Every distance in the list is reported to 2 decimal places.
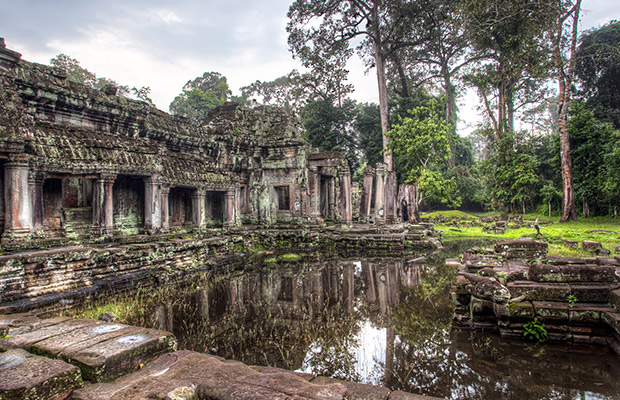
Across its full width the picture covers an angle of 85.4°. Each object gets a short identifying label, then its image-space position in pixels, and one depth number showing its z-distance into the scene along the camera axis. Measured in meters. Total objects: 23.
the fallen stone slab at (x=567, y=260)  5.95
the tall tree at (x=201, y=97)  37.59
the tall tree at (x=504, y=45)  17.09
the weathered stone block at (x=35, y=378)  2.08
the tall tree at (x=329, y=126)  30.56
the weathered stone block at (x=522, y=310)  4.41
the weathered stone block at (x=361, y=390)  2.31
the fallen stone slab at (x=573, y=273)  4.57
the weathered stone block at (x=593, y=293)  4.35
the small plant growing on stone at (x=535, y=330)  4.29
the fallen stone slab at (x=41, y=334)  2.89
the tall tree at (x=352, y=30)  22.70
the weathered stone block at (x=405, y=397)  2.29
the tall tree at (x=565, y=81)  16.48
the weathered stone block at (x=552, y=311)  4.28
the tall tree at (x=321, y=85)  27.98
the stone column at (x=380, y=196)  15.87
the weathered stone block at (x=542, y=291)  4.50
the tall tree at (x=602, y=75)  20.69
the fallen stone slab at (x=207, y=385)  2.21
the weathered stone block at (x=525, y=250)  8.34
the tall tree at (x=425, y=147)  18.36
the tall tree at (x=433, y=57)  21.14
